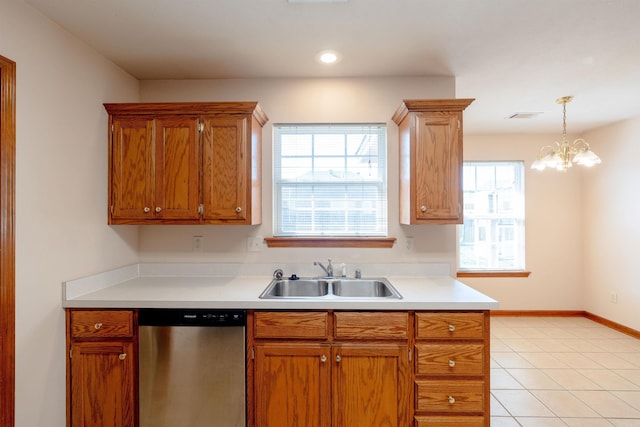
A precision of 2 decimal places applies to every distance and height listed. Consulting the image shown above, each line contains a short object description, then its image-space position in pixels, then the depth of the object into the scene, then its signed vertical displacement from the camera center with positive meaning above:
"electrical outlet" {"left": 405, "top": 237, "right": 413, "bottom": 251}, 2.63 -0.26
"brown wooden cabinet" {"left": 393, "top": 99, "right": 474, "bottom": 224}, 2.27 +0.34
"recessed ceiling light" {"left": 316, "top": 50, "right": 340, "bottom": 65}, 2.24 +1.10
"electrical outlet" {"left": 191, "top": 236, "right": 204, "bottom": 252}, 2.65 -0.25
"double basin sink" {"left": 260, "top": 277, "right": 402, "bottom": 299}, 2.46 -0.57
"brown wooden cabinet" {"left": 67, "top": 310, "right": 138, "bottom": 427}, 1.89 -0.92
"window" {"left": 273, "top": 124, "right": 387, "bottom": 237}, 2.69 +0.27
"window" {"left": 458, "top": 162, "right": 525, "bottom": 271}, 4.68 -0.11
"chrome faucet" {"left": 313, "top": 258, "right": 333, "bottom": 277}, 2.50 -0.44
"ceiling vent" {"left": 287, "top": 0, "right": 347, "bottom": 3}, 1.71 +1.11
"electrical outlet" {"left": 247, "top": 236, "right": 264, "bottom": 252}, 2.64 -0.26
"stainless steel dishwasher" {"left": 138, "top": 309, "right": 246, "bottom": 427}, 1.88 -0.90
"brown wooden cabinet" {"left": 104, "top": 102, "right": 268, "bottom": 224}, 2.24 +0.35
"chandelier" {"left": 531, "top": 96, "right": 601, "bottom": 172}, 3.01 +0.52
